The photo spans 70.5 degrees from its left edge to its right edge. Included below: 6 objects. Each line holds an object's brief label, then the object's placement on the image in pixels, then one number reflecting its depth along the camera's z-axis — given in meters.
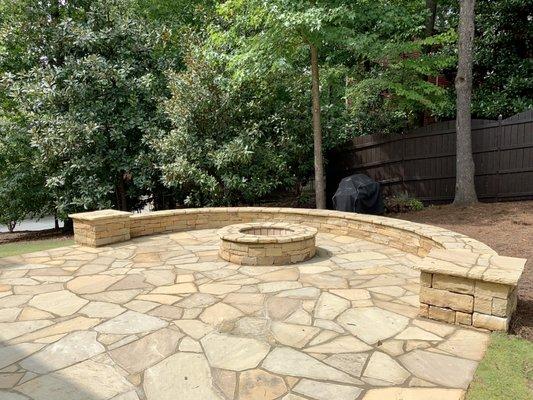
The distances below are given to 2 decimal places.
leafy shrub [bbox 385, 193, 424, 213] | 8.04
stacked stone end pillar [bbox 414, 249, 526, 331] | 2.73
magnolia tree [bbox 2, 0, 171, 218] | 8.20
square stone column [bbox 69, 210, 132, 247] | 5.62
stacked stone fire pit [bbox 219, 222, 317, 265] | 4.59
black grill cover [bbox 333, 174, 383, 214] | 7.57
